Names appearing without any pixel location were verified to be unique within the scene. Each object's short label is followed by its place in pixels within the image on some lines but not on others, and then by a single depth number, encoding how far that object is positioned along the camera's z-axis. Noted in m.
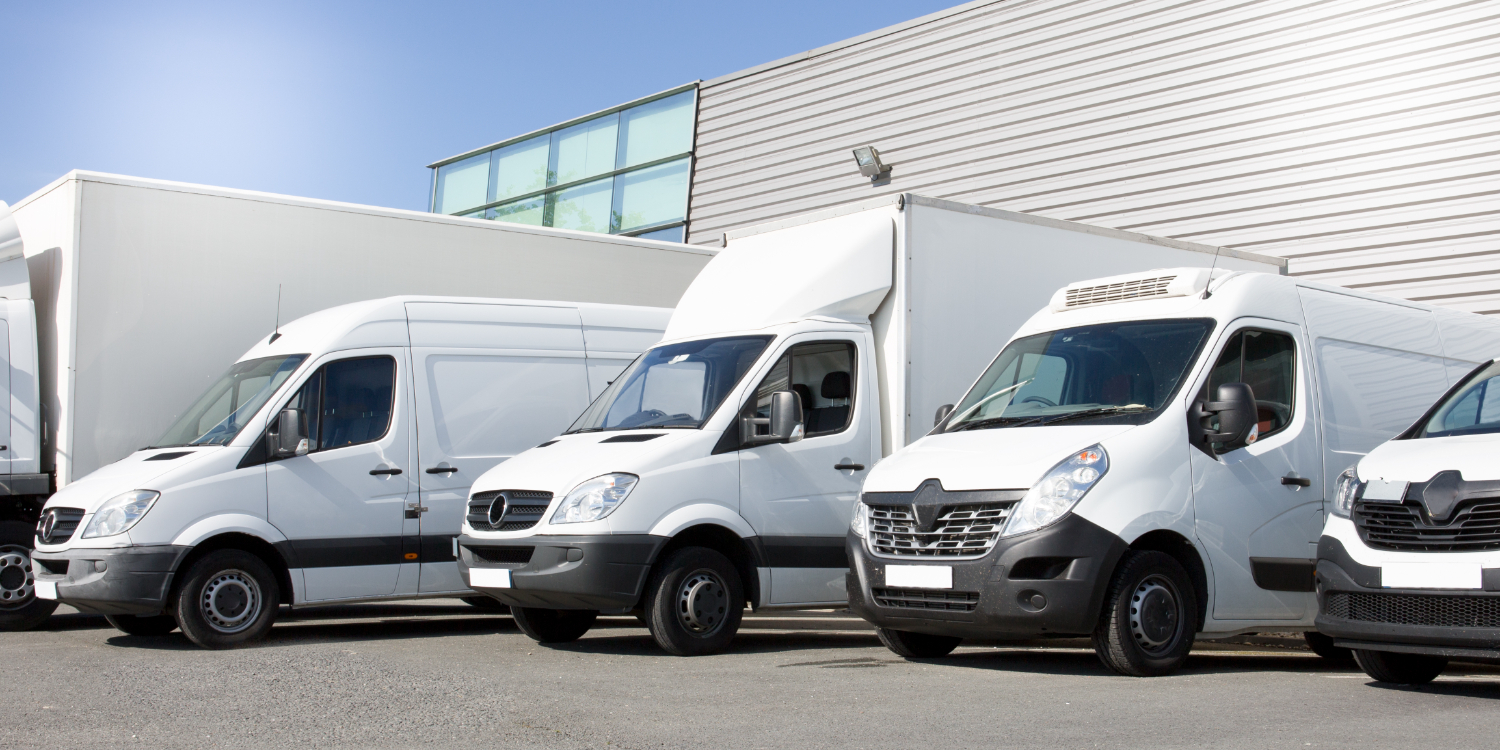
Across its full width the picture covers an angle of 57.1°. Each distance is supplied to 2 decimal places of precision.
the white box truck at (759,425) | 8.24
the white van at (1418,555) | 6.13
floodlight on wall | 18.14
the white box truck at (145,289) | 10.25
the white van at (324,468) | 8.94
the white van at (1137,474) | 6.96
